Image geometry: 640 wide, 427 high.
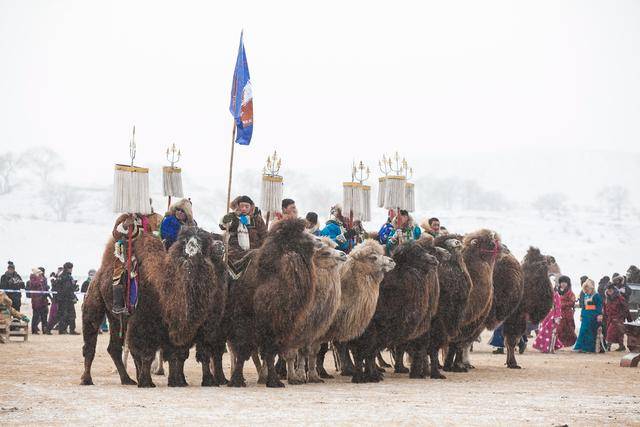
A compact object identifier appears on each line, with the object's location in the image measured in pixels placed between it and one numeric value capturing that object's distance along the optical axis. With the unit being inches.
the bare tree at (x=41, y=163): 5649.6
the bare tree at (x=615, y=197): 6446.4
